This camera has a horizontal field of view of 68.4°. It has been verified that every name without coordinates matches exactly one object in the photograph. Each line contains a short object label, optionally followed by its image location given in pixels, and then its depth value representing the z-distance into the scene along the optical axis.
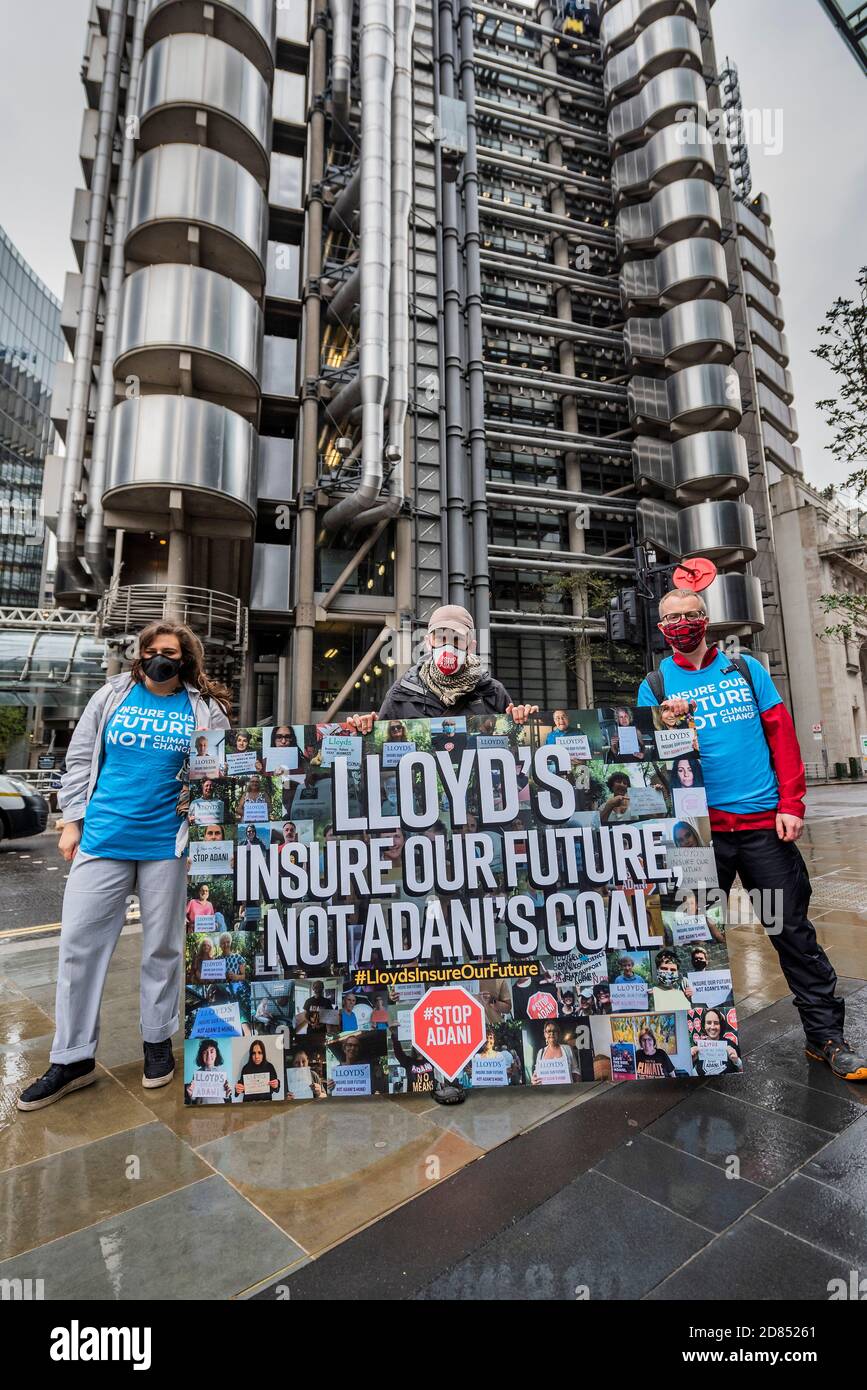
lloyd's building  17.58
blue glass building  62.36
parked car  11.06
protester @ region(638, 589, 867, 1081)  2.88
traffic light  10.58
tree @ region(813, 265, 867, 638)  9.67
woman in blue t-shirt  2.90
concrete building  37.09
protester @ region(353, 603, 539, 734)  3.46
